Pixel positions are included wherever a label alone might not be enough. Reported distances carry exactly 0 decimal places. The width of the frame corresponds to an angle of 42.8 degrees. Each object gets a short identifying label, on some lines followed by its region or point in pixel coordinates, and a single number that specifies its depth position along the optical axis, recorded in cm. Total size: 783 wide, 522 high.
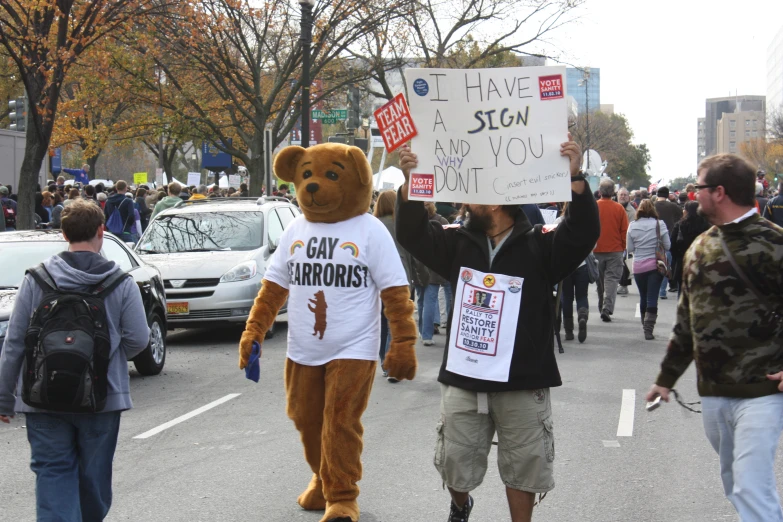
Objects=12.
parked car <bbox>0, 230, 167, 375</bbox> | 884
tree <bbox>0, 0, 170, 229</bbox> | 1633
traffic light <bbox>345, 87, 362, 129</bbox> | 2317
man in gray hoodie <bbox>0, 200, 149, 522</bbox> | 420
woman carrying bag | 1242
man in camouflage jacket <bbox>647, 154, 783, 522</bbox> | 370
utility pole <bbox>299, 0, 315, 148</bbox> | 1775
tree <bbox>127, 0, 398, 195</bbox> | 2286
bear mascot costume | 508
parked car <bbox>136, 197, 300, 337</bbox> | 1227
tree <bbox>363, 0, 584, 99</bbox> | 3164
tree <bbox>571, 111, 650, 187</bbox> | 8437
